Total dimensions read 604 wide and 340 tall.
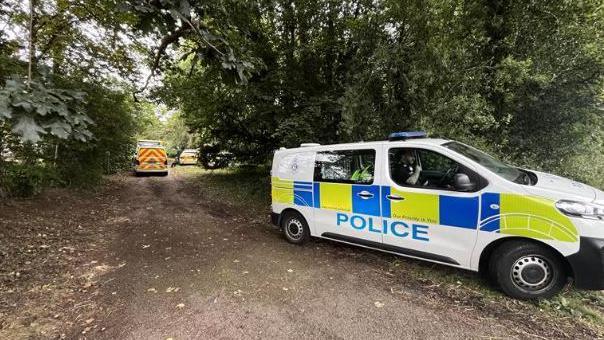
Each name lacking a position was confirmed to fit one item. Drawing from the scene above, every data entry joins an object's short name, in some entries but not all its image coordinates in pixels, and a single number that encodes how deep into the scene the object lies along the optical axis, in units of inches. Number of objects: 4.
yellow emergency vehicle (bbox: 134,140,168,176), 661.5
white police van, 123.0
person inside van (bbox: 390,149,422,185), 170.7
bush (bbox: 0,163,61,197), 294.8
